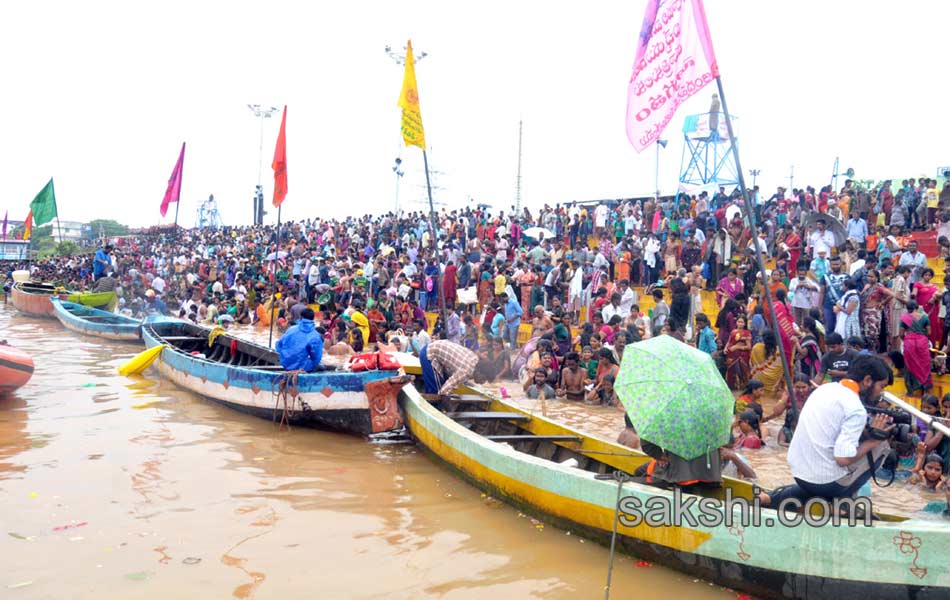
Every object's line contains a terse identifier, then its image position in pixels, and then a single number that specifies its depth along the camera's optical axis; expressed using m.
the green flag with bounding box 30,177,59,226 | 29.34
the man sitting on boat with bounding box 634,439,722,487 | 5.45
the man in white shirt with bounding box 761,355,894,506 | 4.71
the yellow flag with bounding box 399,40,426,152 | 11.21
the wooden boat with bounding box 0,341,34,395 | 11.61
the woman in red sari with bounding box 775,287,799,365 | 10.91
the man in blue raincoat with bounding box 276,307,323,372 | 10.23
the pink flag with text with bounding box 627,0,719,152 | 6.92
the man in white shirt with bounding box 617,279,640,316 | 14.02
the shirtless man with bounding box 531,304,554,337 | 13.55
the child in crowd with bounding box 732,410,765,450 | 8.52
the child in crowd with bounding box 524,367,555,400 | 11.66
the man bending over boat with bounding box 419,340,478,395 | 9.47
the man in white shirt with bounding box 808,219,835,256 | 14.44
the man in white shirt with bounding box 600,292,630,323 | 13.75
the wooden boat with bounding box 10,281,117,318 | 25.06
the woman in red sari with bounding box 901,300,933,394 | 9.66
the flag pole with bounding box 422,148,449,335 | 10.90
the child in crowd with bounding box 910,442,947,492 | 7.05
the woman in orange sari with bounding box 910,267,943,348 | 11.00
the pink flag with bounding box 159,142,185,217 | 22.17
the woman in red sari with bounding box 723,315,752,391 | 11.09
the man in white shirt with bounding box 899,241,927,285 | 12.72
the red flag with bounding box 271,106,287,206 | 13.64
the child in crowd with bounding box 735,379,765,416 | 8.61
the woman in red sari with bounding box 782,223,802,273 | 15.16
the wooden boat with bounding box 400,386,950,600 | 4.48
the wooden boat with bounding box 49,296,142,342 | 20.00
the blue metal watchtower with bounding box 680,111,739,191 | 26.38
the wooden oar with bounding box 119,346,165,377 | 13.87
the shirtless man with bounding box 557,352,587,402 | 11.66
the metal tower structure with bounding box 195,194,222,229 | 56.31
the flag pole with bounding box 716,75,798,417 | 6.42
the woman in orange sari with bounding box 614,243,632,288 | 17.72
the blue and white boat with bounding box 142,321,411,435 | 9.34
